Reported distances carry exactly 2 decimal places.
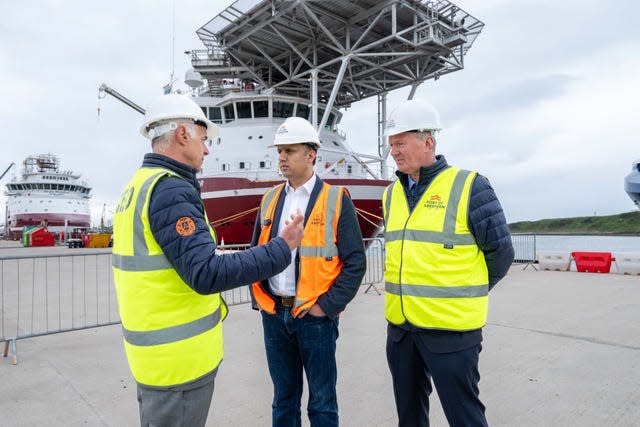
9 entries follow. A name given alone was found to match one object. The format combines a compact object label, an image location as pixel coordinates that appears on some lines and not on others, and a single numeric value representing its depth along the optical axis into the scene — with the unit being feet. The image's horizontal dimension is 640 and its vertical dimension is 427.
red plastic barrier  31.09
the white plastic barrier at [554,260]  32.86
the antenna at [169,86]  68.85
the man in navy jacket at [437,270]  6.07
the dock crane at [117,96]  63.16
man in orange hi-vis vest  6.89
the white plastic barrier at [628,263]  29.60
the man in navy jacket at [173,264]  4.41
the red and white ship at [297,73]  43.01
